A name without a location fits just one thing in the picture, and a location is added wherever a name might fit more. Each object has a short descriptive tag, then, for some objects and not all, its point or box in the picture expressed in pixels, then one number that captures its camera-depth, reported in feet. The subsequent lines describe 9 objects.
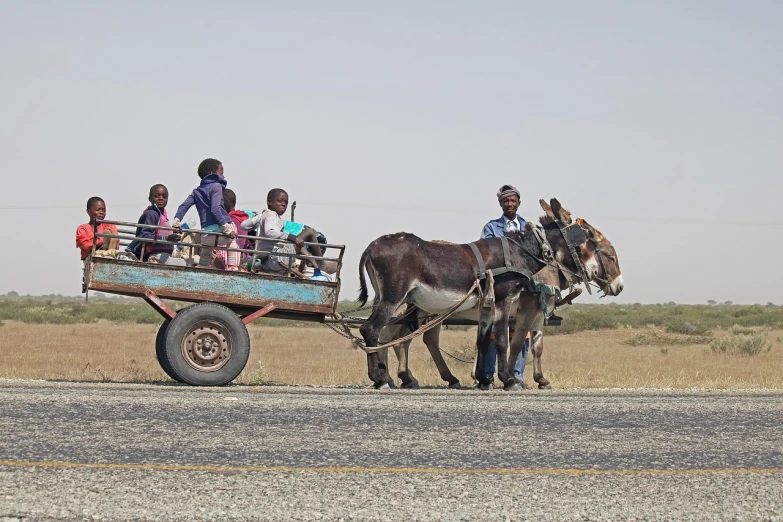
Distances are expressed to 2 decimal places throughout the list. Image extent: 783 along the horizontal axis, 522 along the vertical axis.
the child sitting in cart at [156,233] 41.32
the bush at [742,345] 111.45
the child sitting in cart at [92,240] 40.06
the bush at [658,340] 135.85
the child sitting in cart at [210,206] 41.91
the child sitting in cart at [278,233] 42.06
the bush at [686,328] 160.76
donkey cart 39.83
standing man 47.60
